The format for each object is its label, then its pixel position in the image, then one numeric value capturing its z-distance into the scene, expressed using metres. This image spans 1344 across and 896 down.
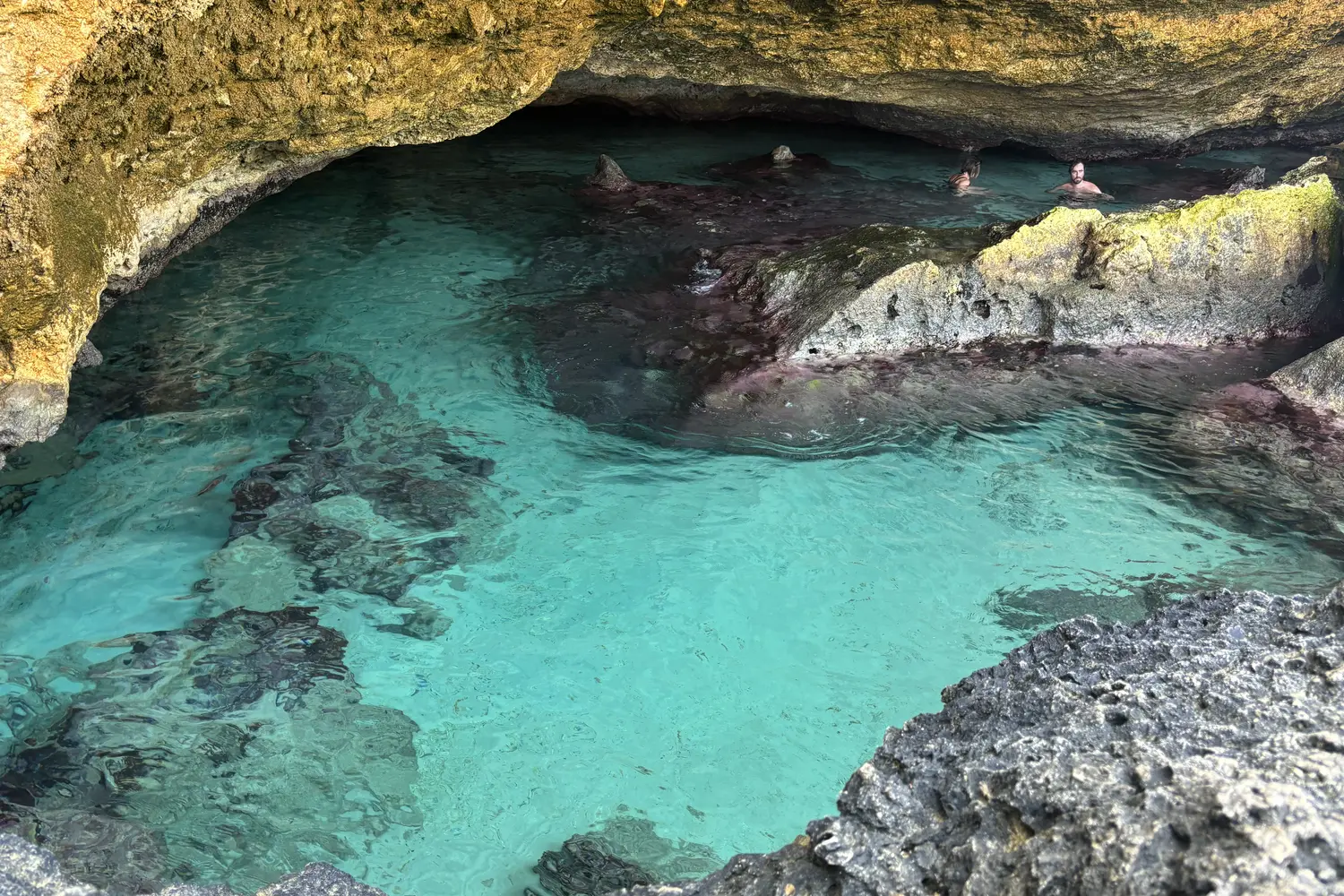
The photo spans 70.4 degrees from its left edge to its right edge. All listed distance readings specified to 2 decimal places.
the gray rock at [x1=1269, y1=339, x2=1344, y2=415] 5.94
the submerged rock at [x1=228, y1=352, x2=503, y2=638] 4.61
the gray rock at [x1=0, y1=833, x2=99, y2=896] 1.98
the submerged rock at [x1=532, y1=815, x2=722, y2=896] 3.18
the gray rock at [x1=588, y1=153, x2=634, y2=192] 9.55
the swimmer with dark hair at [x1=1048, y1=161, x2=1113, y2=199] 9.73
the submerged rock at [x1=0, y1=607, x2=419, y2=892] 3.22
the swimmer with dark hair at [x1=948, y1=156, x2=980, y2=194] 10.07
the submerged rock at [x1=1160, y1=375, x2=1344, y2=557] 5.08
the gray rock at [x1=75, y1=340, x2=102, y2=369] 5.96
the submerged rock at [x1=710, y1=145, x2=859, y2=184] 10.27
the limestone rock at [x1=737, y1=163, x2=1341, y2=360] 6.45
